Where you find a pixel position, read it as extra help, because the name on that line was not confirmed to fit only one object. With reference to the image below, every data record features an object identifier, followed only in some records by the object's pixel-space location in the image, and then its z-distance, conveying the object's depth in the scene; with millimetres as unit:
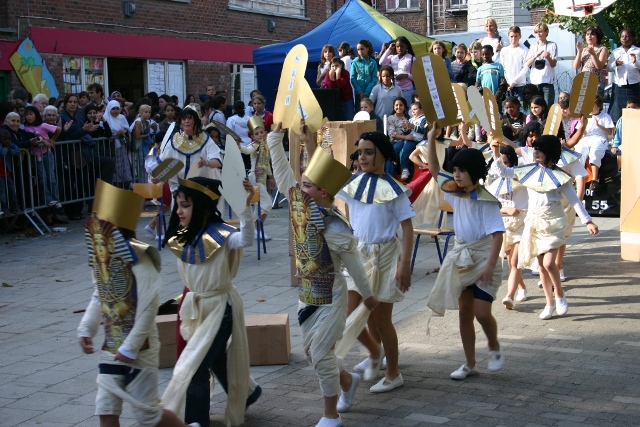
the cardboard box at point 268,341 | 6434
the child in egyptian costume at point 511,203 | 8531
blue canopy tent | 17562
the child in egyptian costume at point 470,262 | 6039
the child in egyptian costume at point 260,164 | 11703
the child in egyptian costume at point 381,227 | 5758
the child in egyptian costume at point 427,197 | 11125
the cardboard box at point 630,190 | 10141
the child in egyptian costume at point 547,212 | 7820
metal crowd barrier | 12758
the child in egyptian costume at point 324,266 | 5102
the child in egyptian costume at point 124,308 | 4391
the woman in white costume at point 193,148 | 10773
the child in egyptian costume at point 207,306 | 4941
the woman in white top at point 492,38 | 16109
